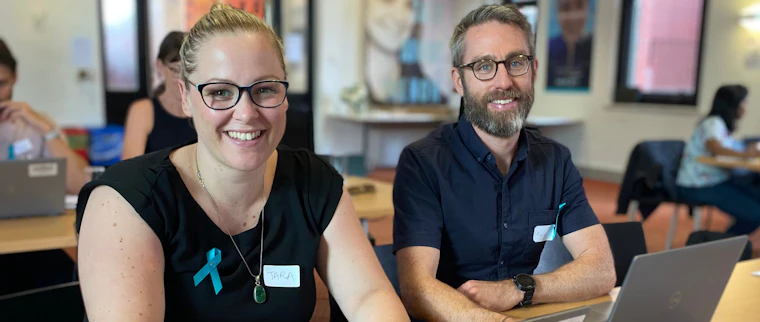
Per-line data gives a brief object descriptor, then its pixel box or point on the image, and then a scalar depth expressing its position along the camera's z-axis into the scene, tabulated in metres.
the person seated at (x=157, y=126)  2.80
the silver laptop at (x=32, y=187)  2.19
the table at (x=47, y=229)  1.98
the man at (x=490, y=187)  1.70
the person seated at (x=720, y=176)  4.48
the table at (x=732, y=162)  4.15
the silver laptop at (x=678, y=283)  1.15
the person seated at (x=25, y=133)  2.65
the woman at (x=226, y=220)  1.16
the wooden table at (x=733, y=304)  1.50
